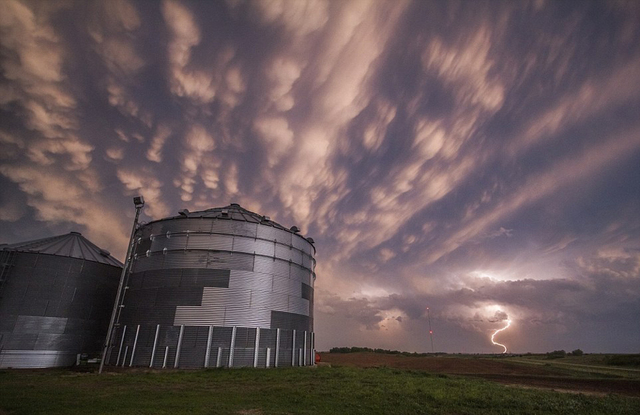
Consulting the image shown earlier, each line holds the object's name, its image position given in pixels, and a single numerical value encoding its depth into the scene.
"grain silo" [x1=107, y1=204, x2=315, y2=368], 31.59
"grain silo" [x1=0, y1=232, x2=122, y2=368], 31.70
